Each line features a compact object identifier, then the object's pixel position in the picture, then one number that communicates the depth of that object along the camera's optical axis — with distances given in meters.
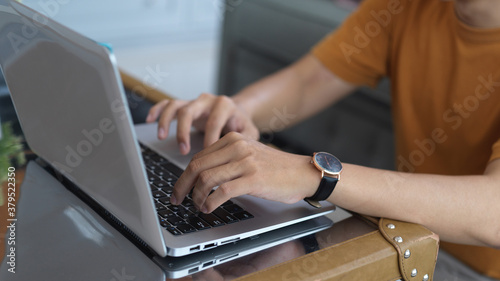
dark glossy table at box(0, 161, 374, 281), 0.62
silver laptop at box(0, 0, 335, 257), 0.55
